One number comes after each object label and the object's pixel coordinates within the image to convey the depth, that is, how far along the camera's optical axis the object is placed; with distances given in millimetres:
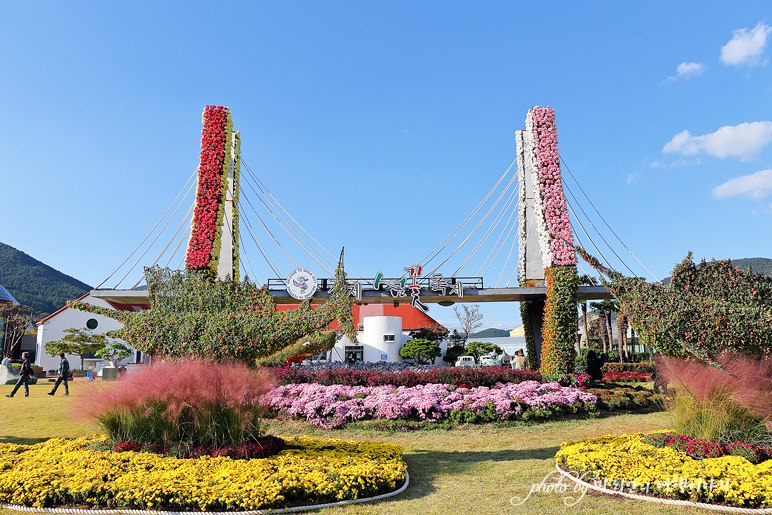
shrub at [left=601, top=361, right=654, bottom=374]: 28406
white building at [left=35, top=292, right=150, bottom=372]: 35156
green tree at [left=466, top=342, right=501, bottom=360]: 38425
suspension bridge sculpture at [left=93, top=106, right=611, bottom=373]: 16891
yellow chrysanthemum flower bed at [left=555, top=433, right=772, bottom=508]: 5762
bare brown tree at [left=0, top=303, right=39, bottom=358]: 38031
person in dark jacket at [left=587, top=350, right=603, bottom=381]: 16969
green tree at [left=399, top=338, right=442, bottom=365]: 30969
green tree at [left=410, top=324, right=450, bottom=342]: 33500
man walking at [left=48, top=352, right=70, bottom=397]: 16986
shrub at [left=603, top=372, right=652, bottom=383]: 23406
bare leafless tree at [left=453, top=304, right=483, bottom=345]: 52012
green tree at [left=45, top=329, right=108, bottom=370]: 28923
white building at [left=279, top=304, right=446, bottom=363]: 32562
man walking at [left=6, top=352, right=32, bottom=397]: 16470
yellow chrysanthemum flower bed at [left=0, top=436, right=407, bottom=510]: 5750
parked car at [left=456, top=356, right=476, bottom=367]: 31222
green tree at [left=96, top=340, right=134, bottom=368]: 27609
